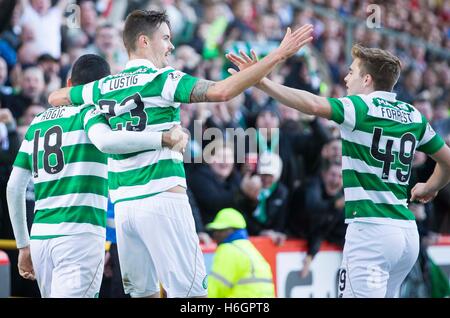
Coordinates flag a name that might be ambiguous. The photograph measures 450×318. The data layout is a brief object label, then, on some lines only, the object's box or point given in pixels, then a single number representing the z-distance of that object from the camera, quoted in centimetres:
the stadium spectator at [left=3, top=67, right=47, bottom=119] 2036
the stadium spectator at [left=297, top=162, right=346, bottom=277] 2127
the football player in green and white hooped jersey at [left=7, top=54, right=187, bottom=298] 1237
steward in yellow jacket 1698
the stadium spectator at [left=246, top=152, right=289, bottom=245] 2100
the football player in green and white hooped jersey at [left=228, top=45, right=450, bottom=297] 1263
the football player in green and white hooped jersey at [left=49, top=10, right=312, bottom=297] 1233
